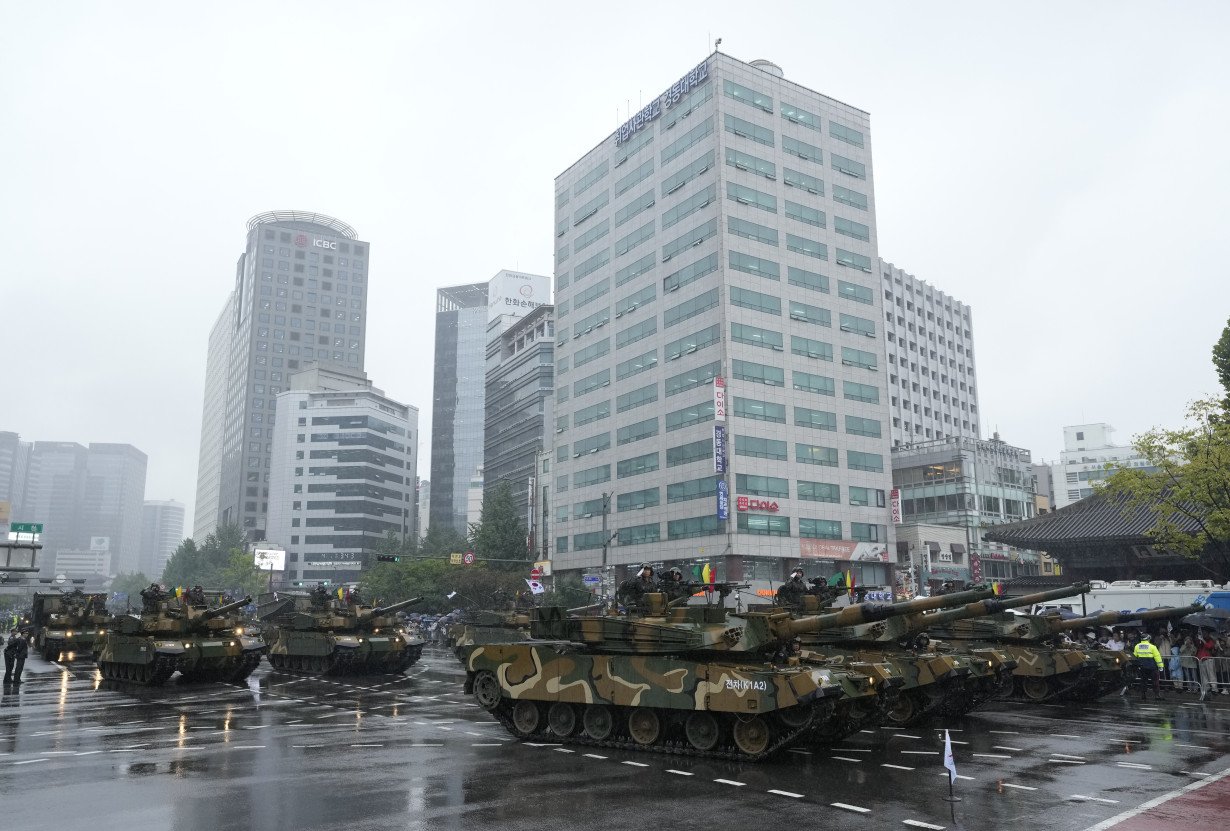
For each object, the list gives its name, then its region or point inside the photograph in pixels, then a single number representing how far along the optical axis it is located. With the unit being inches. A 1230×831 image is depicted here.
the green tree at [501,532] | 2765.7
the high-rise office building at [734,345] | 2199.8
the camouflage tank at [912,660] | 717.9
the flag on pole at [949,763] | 458.4
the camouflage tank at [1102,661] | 845.0
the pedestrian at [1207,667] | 985.9
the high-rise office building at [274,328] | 6038.4
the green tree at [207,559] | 4500.5
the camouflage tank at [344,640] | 1245.1
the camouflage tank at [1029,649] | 894.4
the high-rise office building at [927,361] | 4372.5
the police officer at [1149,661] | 1007.6
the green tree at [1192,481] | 1160.7
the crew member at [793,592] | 792.3
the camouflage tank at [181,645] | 1110.4
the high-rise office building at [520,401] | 3951.8
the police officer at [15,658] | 1130.0
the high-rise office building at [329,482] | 5142.7
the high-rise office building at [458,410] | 6604.3
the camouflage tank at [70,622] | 1674.5
